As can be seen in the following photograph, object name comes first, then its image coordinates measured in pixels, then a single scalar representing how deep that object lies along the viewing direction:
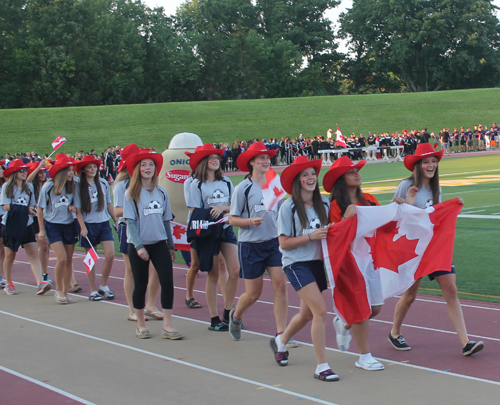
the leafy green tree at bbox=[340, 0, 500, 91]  95.19
